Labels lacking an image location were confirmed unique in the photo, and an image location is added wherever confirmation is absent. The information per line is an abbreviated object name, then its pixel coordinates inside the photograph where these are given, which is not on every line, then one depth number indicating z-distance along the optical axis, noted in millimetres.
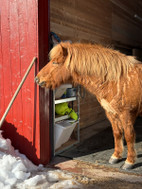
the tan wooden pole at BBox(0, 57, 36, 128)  2492
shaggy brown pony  2459
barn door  2594
